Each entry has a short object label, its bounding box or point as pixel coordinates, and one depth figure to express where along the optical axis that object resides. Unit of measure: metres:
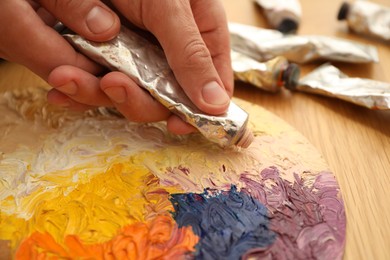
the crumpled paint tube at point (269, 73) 0.33
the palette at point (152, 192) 0.22
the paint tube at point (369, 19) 0.40
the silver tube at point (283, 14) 0.41
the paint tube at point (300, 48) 0.36
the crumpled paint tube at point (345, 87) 0.30
